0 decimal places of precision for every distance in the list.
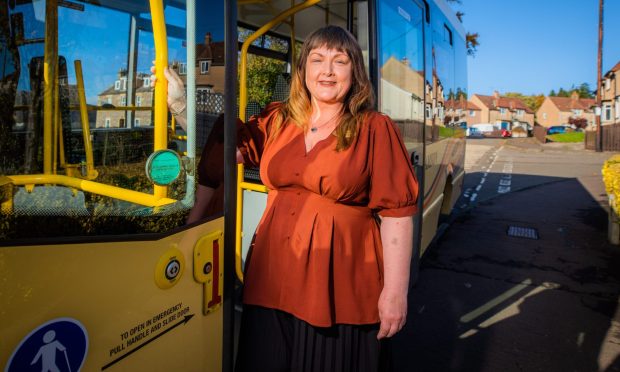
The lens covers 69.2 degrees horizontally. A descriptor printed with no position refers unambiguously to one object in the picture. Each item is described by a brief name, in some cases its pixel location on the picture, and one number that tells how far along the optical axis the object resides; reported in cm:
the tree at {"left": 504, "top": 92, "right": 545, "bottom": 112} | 10117
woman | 181
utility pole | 2848
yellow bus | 119
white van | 6765
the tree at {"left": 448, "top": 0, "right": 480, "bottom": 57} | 995
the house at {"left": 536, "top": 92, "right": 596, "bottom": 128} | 8569
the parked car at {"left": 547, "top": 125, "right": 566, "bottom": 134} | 5978
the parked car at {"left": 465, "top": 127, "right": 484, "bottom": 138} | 6593
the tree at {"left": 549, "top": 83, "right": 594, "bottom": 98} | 9699
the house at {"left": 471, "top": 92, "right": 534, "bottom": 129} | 8588
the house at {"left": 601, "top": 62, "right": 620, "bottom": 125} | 3905
